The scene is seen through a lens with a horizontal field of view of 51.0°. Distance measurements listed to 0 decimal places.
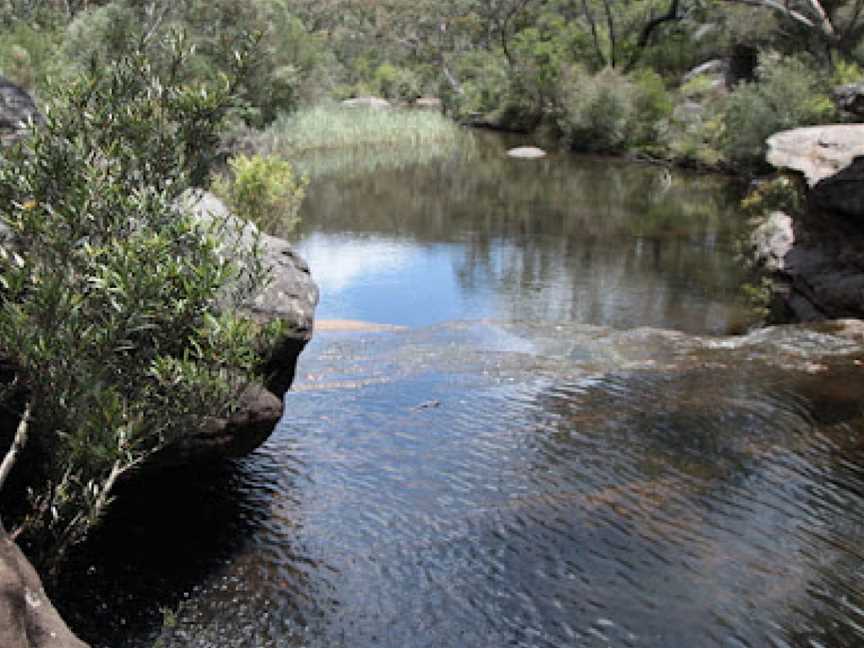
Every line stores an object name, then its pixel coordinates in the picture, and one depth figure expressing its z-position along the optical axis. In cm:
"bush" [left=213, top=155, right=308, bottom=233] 1670
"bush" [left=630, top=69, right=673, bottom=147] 4106
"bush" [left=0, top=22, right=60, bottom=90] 2502
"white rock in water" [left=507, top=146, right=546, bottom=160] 4069
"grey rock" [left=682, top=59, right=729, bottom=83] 4649
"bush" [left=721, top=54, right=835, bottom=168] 2900
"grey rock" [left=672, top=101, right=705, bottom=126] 3900
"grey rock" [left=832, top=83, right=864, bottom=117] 1509
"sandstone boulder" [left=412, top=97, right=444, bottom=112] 6210
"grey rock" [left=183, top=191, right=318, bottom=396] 707
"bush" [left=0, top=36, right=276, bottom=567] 492
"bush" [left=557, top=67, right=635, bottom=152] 4159
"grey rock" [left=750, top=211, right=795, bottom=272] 1605
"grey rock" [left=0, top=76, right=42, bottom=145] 801
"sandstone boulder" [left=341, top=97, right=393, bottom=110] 5548
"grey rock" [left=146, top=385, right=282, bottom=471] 663
